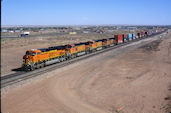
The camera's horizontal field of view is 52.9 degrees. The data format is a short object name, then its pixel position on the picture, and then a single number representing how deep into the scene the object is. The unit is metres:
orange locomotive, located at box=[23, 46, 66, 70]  25.69
